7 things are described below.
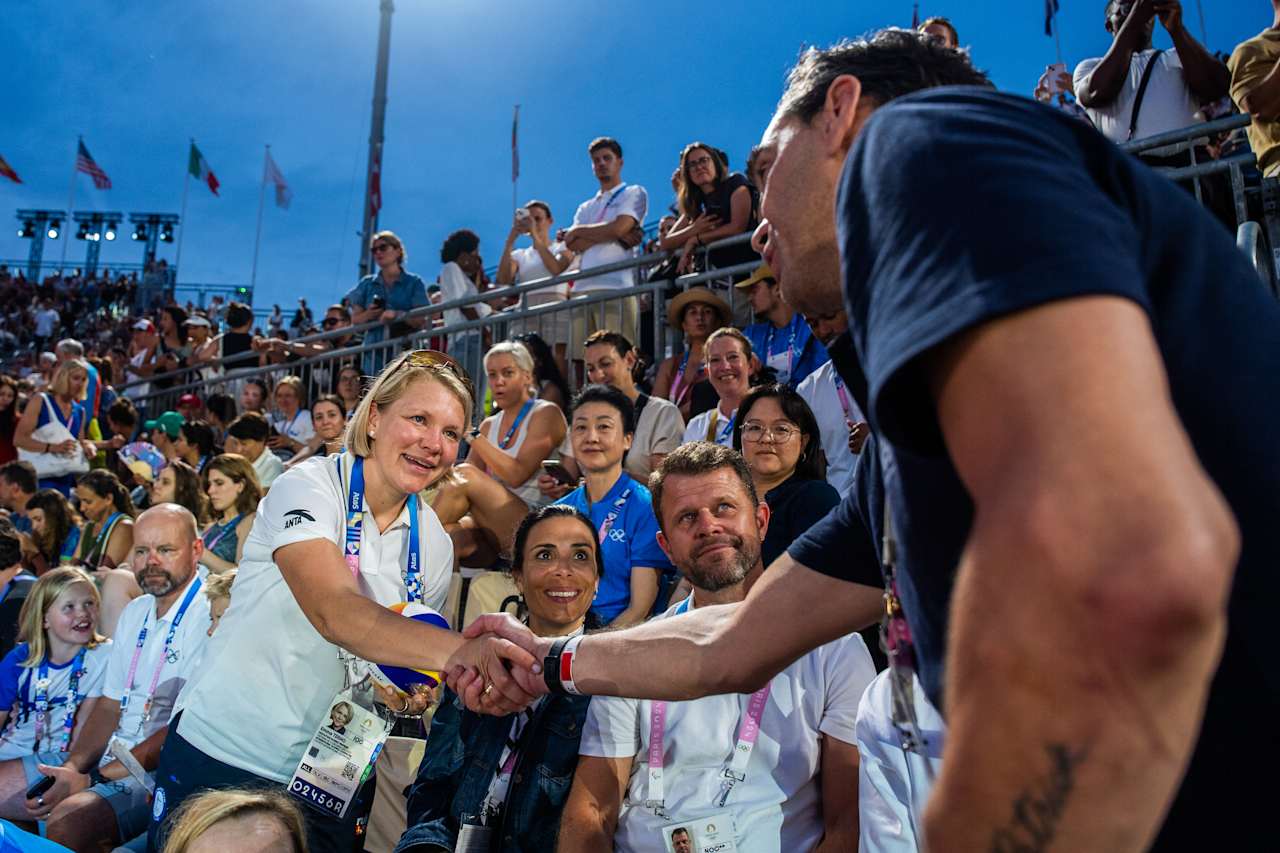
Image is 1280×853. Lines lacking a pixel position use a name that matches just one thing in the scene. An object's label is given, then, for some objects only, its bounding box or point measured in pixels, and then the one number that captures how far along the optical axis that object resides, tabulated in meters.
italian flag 26.16
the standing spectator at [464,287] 9.24
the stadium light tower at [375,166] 17.38
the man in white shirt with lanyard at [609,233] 8.00
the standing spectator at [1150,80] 5.41
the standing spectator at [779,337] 6.05
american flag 27.19
